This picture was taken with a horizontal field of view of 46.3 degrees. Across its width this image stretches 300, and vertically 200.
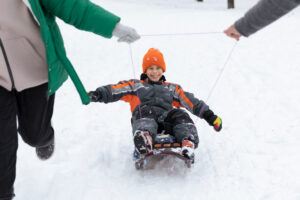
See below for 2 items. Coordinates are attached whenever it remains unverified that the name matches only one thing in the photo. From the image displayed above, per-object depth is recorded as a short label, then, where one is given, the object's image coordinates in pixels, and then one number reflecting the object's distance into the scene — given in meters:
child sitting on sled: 3.42
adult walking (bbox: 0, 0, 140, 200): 2.08
